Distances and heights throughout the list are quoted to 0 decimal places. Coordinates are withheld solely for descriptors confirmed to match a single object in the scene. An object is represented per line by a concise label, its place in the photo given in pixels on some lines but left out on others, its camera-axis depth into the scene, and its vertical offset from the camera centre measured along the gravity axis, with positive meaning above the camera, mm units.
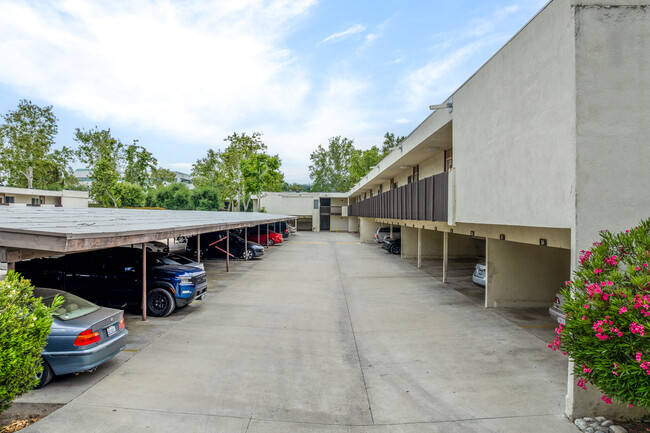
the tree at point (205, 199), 51156 +1622
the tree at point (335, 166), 80812 +10150
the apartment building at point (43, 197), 38562 +1509
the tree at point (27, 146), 47750 +8543
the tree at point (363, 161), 66350 +9470
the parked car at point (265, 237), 29600 -2233
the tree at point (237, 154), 48938 +7684
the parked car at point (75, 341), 5445 -2035
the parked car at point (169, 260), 10711 -1558
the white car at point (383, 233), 31500 -1903
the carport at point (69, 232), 5848 -433
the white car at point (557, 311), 7316 -2057
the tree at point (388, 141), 71238 +14135
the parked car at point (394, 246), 26881 -2546
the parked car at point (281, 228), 37988 -1885
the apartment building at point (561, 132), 5148 +1387
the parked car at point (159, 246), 19700 -2084
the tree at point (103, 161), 47125 +7098
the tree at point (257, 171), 45344 +5078
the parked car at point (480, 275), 12094 -2143
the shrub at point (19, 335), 3746 -1382
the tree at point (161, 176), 64438 +6213
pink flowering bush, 3678 -1159
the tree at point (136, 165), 55875 +7063
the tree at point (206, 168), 64875 +7774
